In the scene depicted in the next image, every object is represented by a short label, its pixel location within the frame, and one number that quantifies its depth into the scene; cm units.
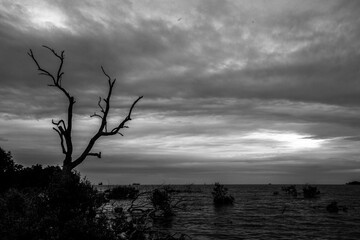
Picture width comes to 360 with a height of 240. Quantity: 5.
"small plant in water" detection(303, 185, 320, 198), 12862
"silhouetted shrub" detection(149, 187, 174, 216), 5700
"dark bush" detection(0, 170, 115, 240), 1183
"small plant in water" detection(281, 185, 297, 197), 13804
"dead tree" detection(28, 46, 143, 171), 1405
